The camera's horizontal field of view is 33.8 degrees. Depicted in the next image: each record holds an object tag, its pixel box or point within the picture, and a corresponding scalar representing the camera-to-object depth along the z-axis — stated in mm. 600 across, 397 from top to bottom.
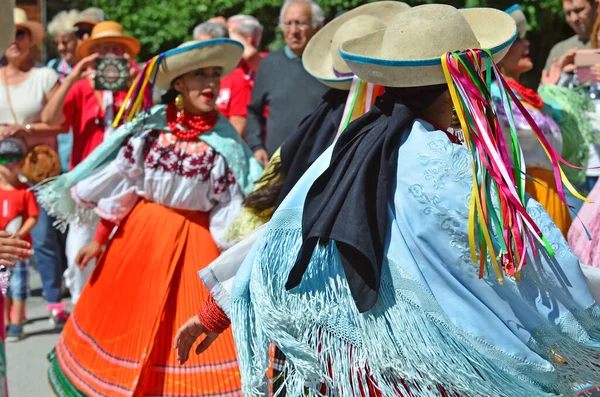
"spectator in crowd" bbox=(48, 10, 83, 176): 7758
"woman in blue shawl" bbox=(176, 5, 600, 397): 2670
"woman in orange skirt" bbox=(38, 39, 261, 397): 4523
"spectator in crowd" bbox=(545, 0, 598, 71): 6598
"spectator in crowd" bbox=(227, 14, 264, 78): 7781
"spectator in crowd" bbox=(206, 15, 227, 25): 7613
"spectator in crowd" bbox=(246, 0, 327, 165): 6398
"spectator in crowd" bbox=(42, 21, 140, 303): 6895
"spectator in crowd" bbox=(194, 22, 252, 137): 7453
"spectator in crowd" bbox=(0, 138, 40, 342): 6527
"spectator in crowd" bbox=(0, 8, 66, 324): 7105
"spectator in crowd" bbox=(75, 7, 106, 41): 7781
